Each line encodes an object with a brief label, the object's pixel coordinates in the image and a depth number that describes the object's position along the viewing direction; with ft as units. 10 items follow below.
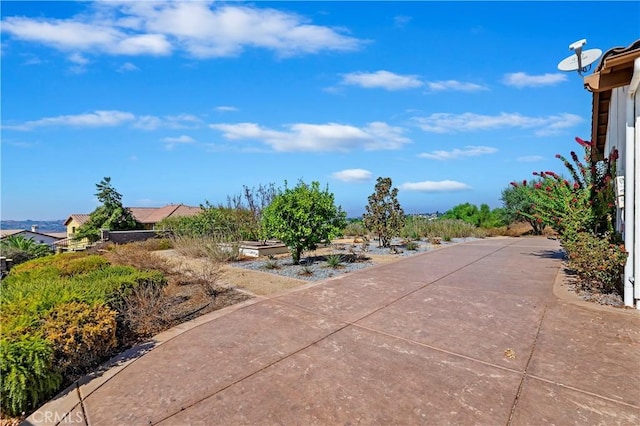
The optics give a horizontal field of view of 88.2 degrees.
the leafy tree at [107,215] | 76.79
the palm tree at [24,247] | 47.94
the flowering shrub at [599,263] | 17.87
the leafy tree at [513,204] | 66.74
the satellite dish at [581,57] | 23.99
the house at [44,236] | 135.38
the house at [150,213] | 132.26
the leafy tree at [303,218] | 30.63
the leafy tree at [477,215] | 76.23
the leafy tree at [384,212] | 42.34
